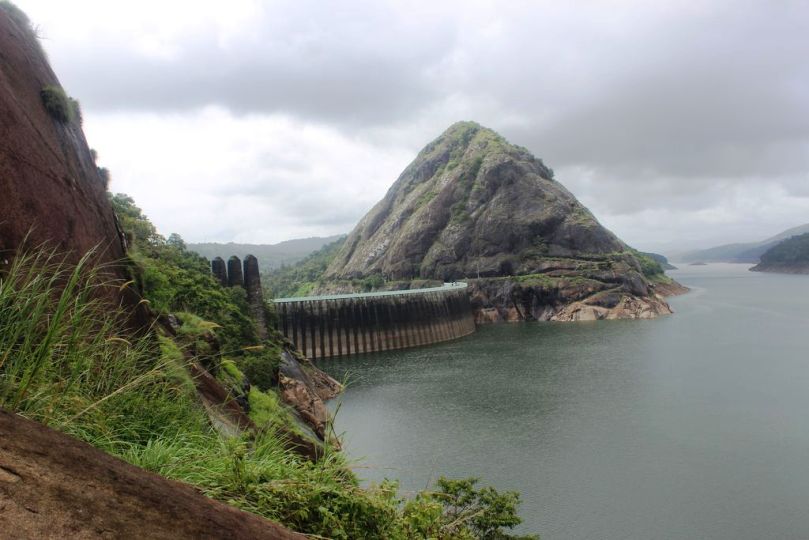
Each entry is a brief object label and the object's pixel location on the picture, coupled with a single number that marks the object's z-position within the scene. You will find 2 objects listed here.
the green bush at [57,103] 9.17
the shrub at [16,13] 10.77
